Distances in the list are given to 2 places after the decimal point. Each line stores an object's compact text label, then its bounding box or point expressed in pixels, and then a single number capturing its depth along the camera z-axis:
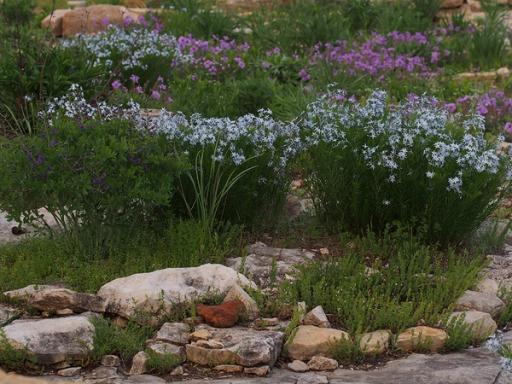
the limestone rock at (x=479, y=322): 10.22
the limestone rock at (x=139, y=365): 9.33
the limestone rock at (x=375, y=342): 9.78
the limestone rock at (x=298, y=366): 9.52
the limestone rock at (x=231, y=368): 9.33
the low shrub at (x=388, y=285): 10.25
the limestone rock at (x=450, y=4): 29.66
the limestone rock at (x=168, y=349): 9.46
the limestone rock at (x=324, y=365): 9.56
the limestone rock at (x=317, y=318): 10.15
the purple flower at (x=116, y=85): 17.87
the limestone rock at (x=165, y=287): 10.21
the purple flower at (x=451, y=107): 17.90
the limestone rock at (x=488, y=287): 11.45
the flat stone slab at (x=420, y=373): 9.11
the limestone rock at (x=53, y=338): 9.34
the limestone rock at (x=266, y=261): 11.41
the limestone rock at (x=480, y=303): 10.81
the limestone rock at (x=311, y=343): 9.73
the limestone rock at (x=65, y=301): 10.29
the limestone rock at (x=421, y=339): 9.95
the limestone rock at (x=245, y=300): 10.38
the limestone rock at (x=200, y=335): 9.73
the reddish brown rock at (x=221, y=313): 10.05
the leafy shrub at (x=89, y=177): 11.20
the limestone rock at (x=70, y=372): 9.28
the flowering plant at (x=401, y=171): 11.95
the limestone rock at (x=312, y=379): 9.12
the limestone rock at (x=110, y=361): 9.46
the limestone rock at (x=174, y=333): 9.73
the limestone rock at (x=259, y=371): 9.25
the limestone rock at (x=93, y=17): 27.16
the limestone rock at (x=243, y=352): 9.30
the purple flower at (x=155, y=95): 18.23
